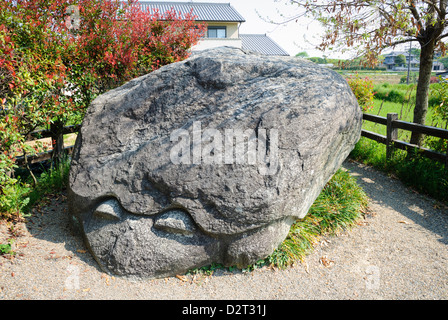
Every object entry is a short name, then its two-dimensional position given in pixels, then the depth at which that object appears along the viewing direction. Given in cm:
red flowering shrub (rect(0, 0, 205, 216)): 446
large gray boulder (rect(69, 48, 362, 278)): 354
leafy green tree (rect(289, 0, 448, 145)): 611
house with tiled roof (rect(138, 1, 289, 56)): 2584
